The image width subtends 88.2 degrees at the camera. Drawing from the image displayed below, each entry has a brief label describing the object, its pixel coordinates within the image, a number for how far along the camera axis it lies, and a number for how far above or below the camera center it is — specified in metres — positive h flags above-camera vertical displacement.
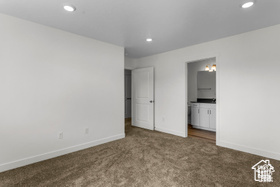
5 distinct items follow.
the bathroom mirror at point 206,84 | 5.25 +0.31
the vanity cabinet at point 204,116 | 4.46 -0.76
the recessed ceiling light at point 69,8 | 2.07 +1.24
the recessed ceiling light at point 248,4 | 1.97 +1.22
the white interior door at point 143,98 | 4.71 -0.18
